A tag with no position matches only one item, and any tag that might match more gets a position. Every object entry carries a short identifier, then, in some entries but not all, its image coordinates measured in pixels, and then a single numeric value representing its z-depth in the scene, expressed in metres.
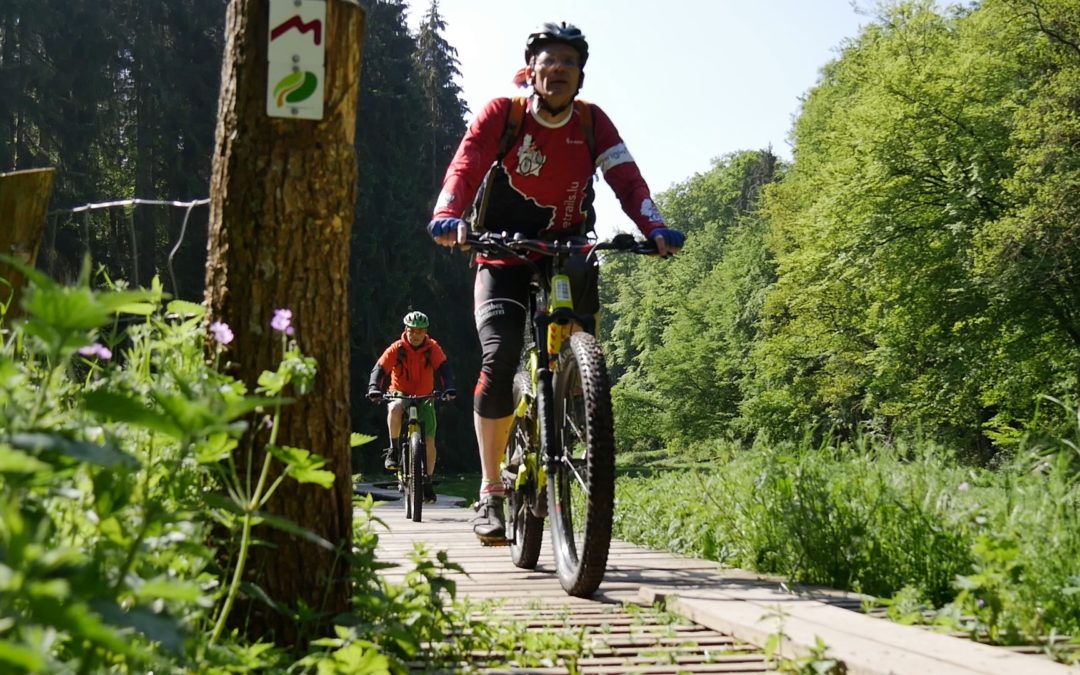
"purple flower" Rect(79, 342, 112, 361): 2.23
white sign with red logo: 2.78
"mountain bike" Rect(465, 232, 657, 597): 3.80
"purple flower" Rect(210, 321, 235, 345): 2.43
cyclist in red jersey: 4.61
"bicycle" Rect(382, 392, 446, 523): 10.41
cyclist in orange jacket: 11.20
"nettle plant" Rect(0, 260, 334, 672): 1.37
